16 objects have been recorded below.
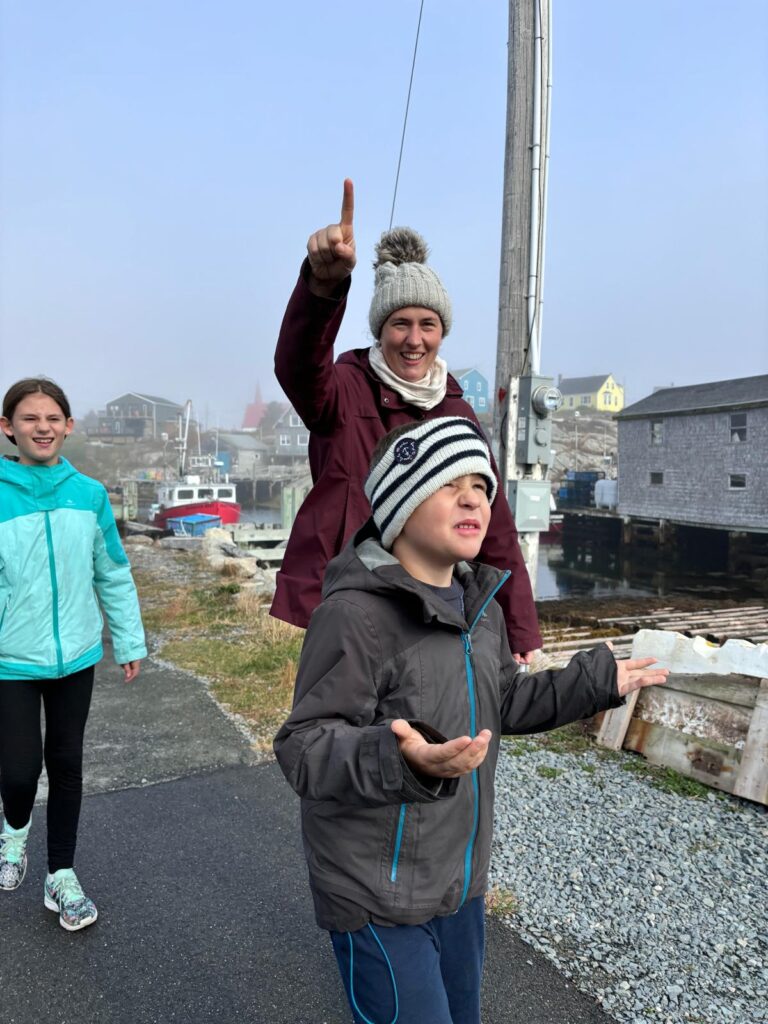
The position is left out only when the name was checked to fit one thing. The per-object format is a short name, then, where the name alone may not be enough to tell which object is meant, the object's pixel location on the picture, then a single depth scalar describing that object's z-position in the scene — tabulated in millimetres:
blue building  83438
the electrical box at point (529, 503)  6391
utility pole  6109
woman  2367
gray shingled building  32219
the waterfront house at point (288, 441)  99938
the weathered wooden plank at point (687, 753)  4297
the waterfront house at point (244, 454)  93250
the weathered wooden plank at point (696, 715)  4363
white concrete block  4355
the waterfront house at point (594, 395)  115938
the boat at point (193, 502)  35375
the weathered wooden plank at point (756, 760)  4066
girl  2957
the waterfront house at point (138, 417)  114500
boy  1504
